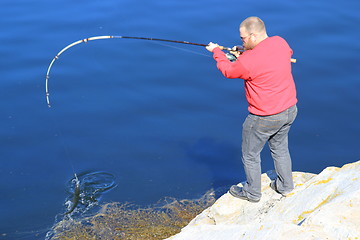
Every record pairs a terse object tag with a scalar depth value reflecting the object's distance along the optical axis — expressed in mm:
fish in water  12656
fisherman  8234
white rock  6977
